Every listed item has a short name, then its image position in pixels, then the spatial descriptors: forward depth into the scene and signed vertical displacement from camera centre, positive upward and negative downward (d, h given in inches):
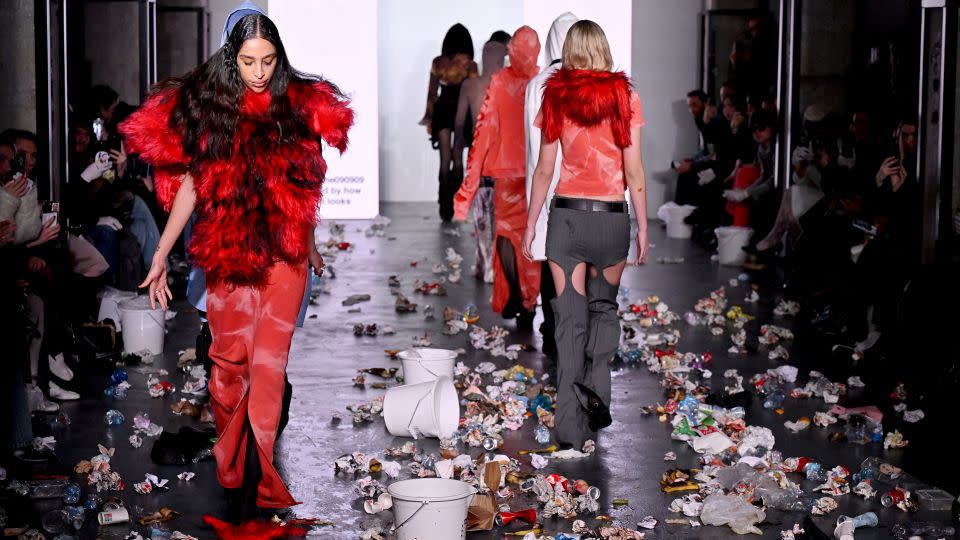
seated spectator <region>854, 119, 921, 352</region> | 261.0 -15.8
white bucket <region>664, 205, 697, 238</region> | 517.7 -22.6
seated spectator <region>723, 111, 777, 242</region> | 437.1 -7.3
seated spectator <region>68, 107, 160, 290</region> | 315.0 -12.8
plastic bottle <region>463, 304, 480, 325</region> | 301.3 -35.9
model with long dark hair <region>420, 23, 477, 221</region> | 534.0 +27.6
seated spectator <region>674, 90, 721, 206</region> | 532.1 +4.9
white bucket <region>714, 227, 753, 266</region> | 419.5 -26.2
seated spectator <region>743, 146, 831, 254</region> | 394.3 -10.7
